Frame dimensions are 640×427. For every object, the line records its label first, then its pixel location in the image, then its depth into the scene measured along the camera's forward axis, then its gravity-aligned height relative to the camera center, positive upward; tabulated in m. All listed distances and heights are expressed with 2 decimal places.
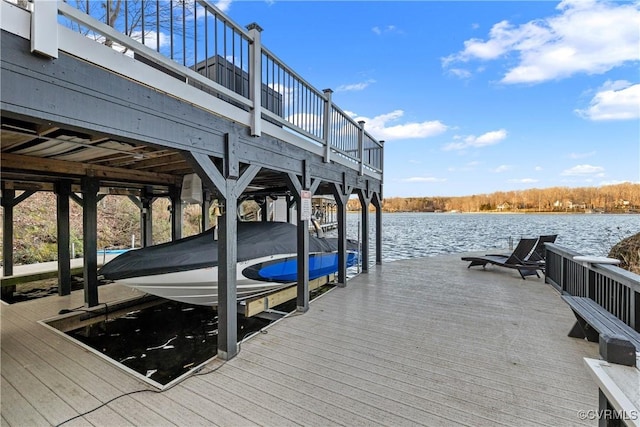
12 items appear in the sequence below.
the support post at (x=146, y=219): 6.50 -0.25
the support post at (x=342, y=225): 5.80 -0.34
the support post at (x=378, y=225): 8.17 -0.48
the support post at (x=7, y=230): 6.62 -0.51
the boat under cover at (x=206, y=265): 3.71 -0.76
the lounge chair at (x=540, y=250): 7.10 -1.06
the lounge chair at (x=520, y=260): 6.76 -1.32
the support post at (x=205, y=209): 7.95 -0.02
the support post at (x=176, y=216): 6.50 -0.18
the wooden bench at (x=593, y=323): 2.48 -1.04
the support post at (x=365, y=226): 7.13 -0.44
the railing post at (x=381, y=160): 8.52 +1.38
